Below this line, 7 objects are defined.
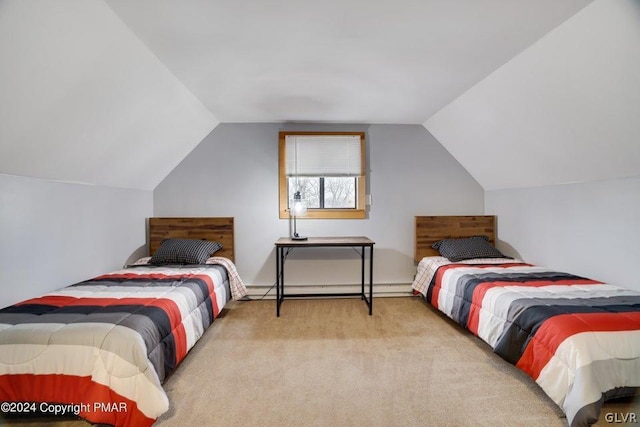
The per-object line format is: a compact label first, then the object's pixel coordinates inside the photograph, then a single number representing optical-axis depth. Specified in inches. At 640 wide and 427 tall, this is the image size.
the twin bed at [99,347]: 63.9
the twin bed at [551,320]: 66.7
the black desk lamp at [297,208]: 153.3
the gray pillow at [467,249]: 146.9
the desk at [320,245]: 136.6
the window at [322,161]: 160.6
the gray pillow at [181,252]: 137.4
